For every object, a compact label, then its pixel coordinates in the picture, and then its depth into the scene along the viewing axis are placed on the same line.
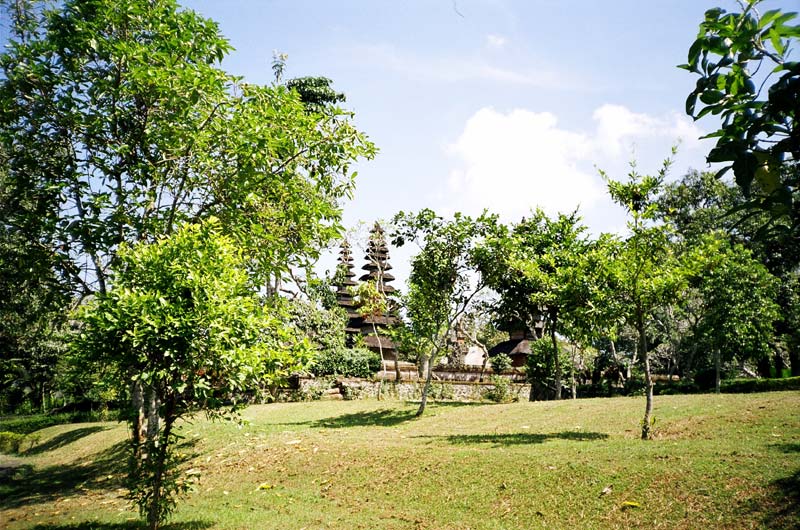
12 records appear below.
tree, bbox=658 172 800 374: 29.73
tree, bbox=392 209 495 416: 17.66
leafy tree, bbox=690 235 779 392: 22.31
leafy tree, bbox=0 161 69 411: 11.07
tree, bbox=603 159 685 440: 10.80
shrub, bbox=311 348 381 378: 29.72
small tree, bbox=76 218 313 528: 6.62
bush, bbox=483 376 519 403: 25.09
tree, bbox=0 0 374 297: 10.45
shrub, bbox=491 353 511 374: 34.44
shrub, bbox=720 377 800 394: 19.80
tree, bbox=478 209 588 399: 17.28
